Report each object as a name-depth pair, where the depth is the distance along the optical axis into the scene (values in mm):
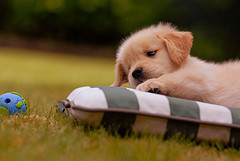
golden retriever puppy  3018
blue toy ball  3174
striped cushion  2459
